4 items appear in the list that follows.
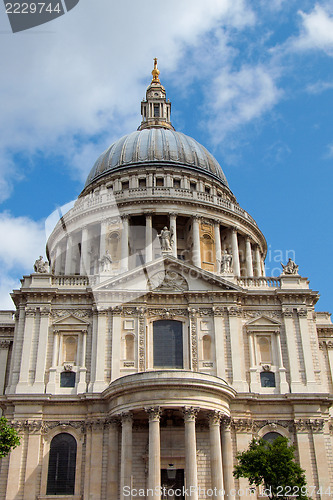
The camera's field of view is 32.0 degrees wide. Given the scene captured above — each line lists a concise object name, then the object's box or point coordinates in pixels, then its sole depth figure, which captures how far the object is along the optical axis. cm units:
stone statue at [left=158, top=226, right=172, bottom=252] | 4172
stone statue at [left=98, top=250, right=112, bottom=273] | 4072
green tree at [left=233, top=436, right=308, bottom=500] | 2828
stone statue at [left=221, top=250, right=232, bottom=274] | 4122
